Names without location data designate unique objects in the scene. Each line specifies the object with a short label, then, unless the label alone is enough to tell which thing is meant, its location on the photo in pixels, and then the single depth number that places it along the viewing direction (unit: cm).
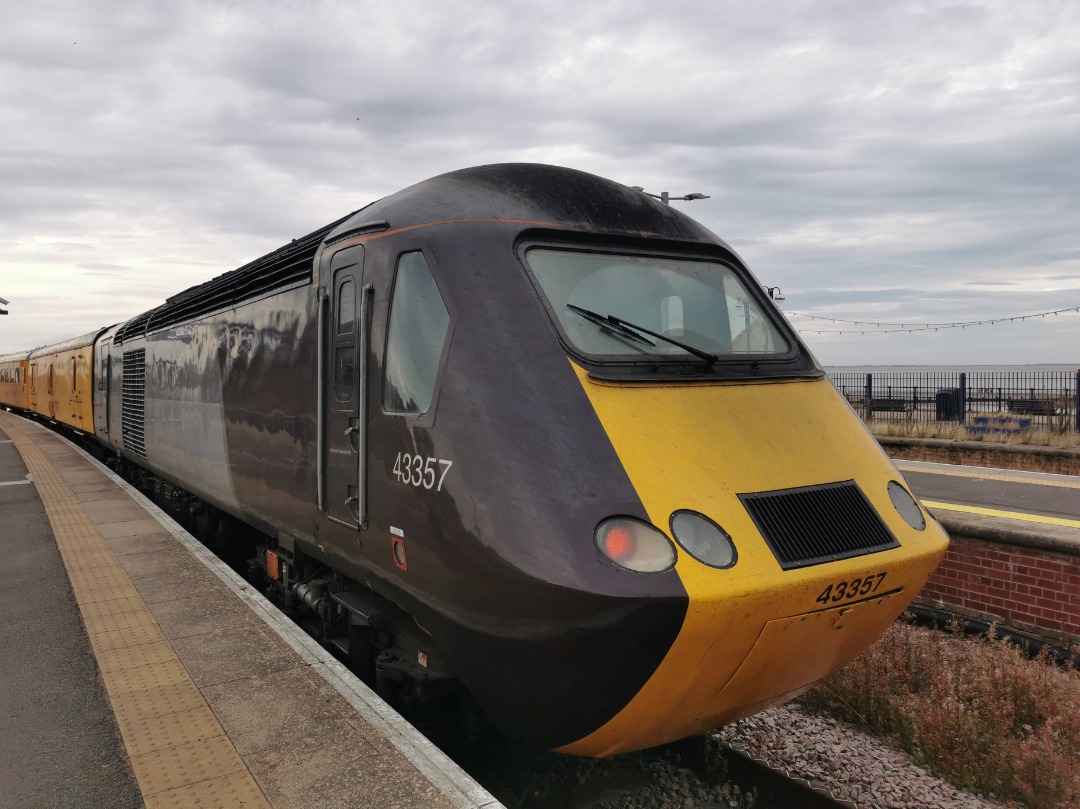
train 322
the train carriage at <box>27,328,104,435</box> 1866
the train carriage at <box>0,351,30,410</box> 3632
